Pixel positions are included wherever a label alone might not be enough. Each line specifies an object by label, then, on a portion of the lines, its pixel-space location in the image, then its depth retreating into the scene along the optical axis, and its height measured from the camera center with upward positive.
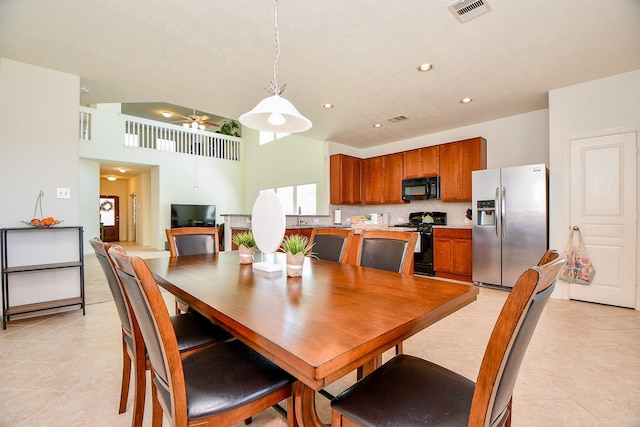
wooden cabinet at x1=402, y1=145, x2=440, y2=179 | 4.96 +0.91
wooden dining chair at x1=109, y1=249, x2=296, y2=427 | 0.82 -0.58
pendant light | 1.71 +0.64
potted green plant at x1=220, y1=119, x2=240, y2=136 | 9.09 +2.75
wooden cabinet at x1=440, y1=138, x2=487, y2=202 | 4.53 +0.78
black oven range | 4.81 -0.42
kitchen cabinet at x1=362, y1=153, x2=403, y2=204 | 5.46 +0.69
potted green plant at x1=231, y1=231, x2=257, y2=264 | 1.89 -0.22
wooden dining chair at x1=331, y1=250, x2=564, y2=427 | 0.65 -0.59
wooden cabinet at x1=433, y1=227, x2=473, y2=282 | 4.37 -0.61
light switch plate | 3.00 +0.23
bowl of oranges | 2.75 -0.07
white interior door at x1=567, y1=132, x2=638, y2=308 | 3.11 +0.03
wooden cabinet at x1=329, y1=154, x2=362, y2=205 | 5.66 +0.69
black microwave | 4.95 +0.45
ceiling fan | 7.48 +2.49
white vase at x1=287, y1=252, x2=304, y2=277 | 1.49 -0.26
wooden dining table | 0.73 -0.33
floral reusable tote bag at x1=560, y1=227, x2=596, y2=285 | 3.28 -0.59
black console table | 2.64 -0.50
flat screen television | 7.73 -0.02
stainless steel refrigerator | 3.63 -0.10
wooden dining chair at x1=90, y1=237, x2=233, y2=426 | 1.23 -0.61
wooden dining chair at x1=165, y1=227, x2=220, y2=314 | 2.32 -0.23
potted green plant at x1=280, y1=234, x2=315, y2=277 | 1.49 -0.21
